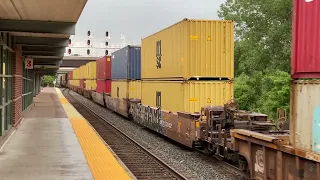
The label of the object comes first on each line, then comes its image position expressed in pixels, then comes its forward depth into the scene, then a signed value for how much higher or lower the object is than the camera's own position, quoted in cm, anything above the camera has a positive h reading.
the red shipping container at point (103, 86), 2832 -32
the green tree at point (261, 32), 3084 +416
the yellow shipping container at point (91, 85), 3678 -29
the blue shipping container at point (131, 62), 2056 +101
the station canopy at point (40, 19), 907 +174
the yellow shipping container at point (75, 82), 5653 -5
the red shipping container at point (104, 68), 2850 +102
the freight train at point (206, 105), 662 -72
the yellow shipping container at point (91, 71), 3659 +108
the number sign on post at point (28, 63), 2232 +104
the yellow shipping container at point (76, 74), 5568 +118
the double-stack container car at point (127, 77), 2041 +25
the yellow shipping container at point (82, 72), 4597 +119
